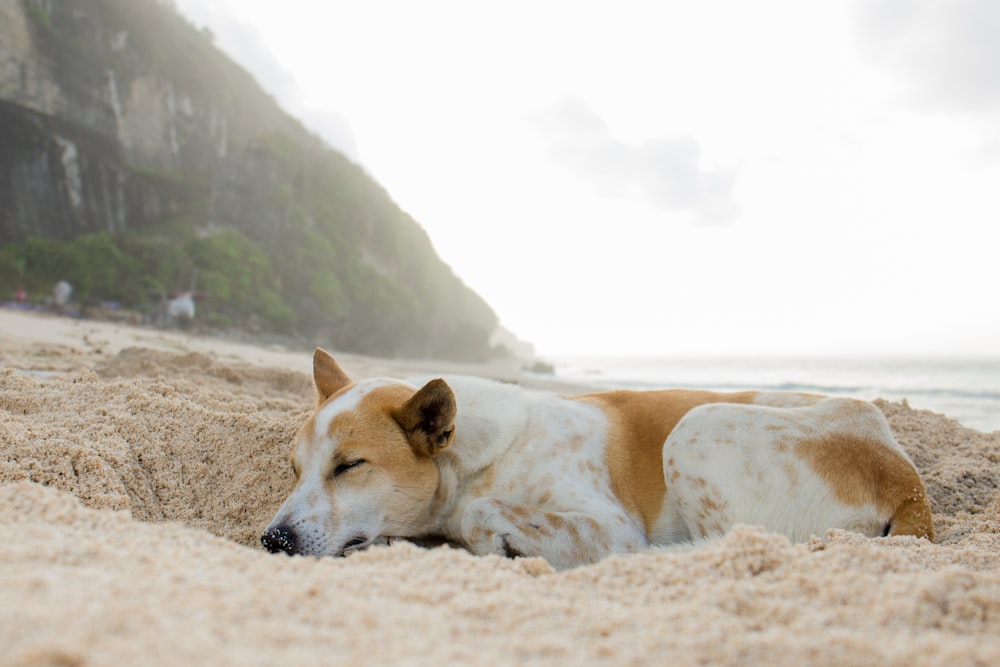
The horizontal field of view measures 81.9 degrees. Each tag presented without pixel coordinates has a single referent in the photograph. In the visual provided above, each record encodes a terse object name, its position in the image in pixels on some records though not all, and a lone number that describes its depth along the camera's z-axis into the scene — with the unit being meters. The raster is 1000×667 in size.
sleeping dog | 2.79
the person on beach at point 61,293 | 20.52
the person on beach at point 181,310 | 19.81
